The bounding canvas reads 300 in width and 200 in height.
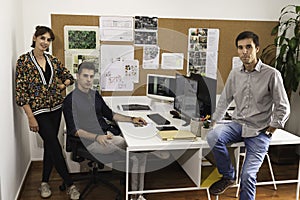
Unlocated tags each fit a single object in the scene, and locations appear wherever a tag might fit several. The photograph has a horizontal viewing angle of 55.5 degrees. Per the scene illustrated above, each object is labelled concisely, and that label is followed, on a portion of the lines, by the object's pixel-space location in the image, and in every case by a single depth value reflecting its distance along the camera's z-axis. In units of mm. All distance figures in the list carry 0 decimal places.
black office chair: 2386
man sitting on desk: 2174
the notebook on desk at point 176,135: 2174
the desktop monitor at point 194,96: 2456
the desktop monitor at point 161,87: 2936
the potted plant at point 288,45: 3210
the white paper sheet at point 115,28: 3132
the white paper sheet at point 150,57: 3287
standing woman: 2440
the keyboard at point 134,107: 2933
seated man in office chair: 2338
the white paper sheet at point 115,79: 3231
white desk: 2103
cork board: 3087
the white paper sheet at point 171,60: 3333
